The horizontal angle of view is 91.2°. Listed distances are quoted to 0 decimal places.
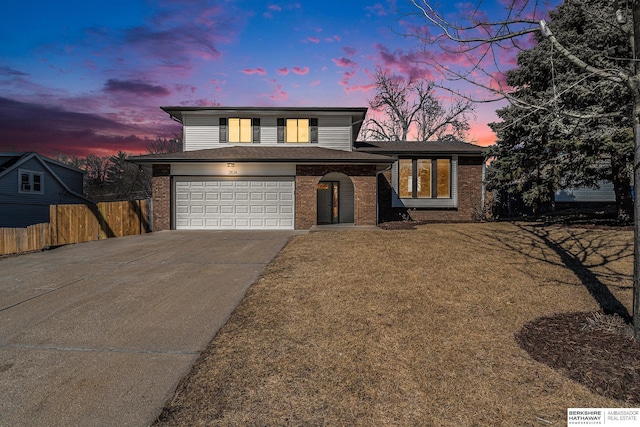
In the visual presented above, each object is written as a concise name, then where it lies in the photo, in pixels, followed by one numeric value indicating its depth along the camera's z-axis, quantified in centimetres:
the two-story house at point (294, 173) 1456
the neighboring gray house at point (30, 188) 2130
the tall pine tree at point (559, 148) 1124
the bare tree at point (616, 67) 366
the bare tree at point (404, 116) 3300
